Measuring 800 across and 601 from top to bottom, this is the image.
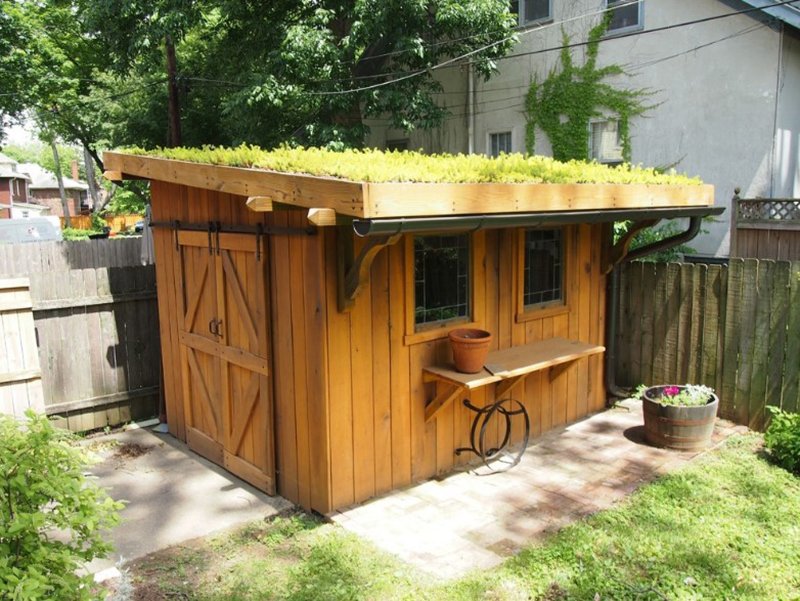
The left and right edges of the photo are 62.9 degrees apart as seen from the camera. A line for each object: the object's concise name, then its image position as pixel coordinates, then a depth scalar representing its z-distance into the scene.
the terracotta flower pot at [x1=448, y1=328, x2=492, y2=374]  4.97
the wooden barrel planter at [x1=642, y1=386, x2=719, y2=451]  5.73
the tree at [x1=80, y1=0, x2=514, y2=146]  12.32
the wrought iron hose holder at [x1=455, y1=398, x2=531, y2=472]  5.37
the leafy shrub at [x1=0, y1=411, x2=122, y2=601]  2.39
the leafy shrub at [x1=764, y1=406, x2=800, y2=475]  5.27
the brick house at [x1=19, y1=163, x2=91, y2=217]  61.09
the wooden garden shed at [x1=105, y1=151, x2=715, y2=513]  4.43
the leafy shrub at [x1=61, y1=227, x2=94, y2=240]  24.12
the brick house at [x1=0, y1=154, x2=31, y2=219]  39.47
